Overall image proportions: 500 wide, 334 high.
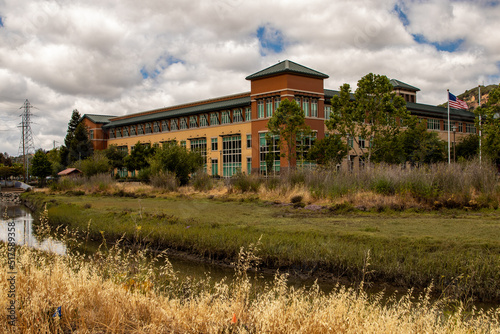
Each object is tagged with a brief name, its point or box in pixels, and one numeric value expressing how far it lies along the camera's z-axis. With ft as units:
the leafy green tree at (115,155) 231.09
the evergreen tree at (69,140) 263.08
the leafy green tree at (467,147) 176.96
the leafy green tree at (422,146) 155.02
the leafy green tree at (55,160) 238.89
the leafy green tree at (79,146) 260.42
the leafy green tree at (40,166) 206.39
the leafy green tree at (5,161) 327.80
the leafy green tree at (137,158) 198.70
